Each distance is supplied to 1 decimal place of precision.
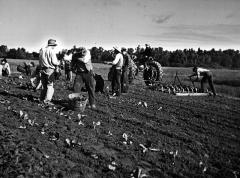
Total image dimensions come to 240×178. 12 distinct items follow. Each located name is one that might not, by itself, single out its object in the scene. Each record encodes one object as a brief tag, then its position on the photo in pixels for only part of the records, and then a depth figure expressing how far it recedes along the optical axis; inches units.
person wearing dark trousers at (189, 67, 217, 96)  714.5
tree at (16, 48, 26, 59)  3097.9
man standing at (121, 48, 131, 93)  607.2
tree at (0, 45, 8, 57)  3120.3
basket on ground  398.9
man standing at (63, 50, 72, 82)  799.1
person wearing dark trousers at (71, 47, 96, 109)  423.8
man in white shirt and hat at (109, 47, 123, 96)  548.2
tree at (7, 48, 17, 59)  3122.5
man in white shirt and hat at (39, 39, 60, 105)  425.1
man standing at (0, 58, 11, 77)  885.0
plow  717.3
